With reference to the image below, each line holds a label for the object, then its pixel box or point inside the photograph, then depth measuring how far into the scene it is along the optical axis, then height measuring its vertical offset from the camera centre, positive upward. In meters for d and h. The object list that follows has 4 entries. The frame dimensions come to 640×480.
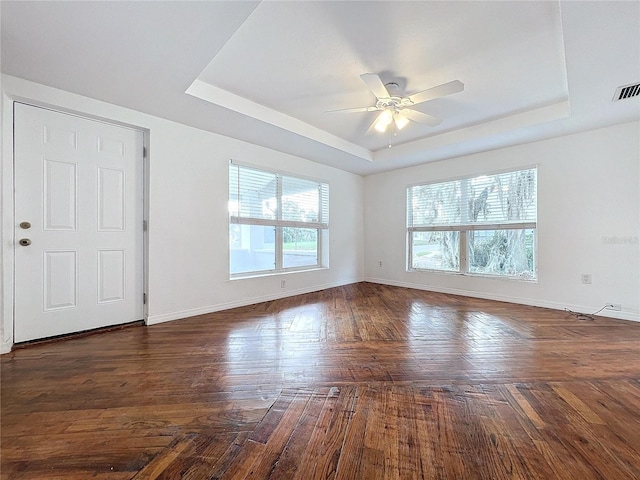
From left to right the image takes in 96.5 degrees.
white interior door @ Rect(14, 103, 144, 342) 2.52 +0.16
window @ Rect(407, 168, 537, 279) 4.09 +0.24
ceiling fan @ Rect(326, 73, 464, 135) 2.32 +1.28
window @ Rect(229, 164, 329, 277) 4.00 +0.29
